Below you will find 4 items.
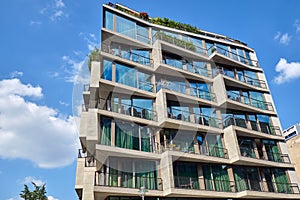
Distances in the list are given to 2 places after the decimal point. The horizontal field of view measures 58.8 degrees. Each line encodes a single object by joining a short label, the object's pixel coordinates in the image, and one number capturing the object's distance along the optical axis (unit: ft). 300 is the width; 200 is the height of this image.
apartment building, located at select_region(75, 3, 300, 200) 48.67
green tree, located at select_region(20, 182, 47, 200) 68.59
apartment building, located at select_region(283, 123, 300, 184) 96.33
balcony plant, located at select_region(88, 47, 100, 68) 58.83
